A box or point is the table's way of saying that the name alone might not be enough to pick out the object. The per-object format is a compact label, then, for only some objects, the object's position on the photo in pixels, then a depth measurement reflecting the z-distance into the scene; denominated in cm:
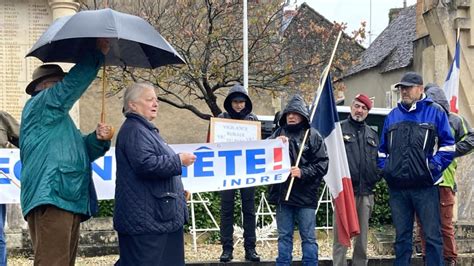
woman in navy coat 575
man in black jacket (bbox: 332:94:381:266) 834
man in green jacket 534
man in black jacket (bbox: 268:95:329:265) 783
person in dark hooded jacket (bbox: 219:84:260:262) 880
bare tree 1678
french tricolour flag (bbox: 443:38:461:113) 1020
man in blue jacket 761
